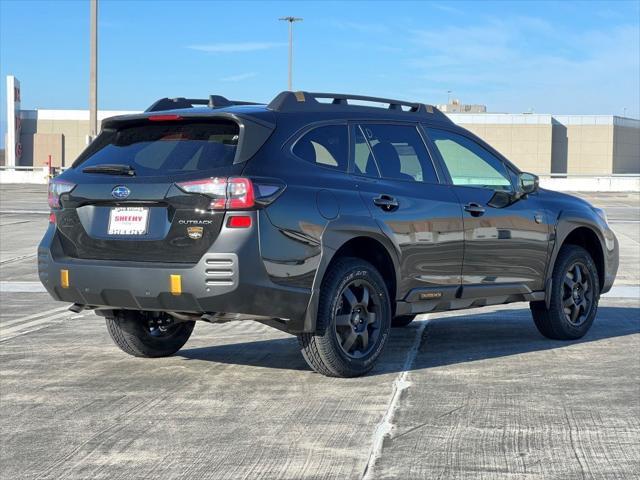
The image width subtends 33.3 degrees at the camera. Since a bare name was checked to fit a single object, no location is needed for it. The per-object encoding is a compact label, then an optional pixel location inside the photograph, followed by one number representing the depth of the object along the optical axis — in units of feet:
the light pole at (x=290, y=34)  235.20
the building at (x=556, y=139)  285.64
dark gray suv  20.47
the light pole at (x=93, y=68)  98.22
